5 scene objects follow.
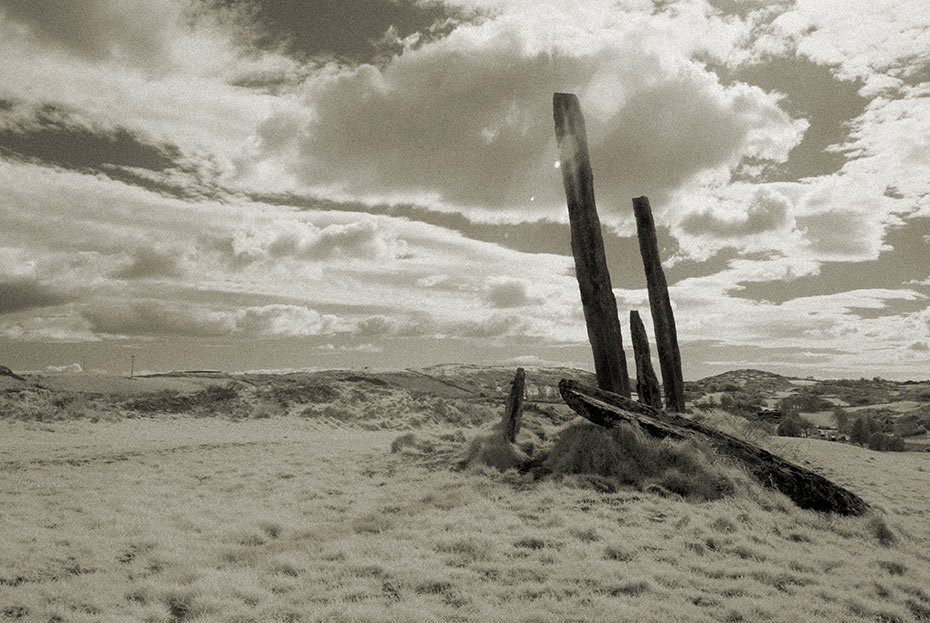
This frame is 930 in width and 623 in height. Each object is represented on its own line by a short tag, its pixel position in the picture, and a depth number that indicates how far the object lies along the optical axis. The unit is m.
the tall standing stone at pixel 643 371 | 14.32
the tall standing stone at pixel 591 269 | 11.78
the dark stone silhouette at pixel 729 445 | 7.95
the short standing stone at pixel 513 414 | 11.50
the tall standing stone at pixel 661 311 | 15.86
